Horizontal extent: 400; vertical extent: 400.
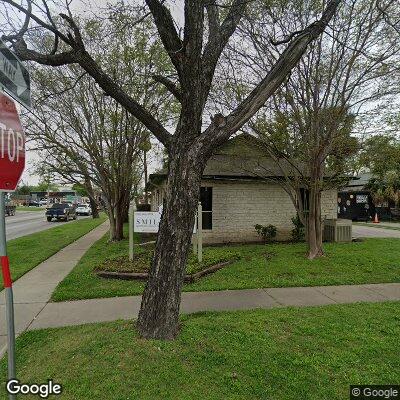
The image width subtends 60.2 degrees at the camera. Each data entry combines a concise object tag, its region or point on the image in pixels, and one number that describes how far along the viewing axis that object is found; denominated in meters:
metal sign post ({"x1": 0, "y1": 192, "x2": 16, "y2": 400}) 2.24
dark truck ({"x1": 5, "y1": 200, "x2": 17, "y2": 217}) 41.00
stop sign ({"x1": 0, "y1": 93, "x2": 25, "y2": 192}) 2.20
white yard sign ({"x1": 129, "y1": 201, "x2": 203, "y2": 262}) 9.28
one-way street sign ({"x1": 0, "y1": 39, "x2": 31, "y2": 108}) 2.40
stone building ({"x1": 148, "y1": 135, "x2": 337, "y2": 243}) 14.07
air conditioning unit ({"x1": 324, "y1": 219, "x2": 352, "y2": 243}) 14.16
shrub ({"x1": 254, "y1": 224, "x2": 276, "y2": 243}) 14.23
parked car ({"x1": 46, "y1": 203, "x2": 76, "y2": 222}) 34.88
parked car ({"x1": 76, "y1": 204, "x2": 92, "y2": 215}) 53.61
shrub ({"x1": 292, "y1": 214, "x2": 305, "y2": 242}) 14.57
